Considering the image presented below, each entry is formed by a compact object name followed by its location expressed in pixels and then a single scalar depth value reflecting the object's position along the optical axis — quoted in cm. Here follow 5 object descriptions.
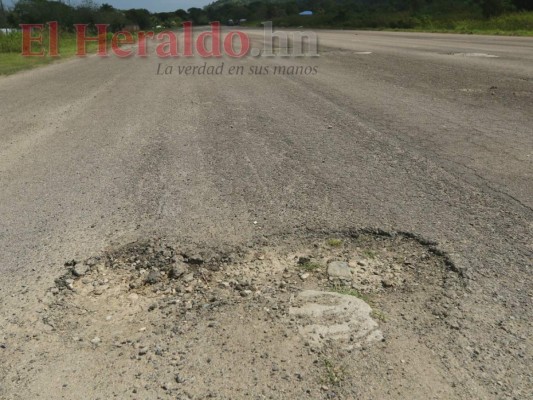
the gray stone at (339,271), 268
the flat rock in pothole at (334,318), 220
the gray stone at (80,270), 280
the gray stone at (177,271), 276
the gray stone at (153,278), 272
